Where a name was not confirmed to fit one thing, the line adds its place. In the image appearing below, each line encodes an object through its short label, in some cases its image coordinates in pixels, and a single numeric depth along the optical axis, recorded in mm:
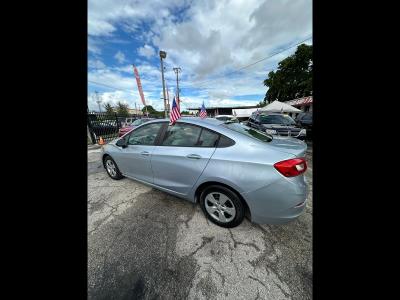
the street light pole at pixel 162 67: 20581
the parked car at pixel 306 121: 8664
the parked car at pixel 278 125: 7104
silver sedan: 2000
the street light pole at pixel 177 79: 34512
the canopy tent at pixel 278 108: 14673
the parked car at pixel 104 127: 10969
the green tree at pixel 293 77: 29167
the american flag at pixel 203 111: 5495
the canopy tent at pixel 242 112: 44069
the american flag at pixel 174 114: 2962
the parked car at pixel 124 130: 8800
